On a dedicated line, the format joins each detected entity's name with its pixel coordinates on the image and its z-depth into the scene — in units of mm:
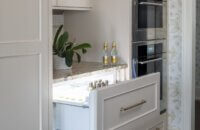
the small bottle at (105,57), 2898
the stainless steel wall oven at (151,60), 3049
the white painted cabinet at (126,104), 1785
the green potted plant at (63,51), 2482
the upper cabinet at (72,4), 2648
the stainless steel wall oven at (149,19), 2991
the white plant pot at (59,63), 2592
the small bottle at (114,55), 2910
